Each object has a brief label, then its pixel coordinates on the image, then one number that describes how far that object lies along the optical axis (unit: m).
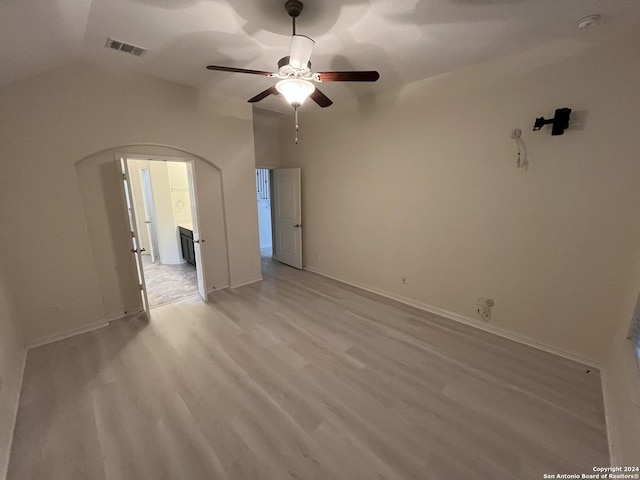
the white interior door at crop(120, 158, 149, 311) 3.12
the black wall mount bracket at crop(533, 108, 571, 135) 2.29
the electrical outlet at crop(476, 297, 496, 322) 3.01
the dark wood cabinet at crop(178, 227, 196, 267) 5.18
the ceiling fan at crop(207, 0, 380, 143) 1.76
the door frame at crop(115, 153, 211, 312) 3.14
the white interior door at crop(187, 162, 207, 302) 3.62
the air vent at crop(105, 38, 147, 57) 2.36
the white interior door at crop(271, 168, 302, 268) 5.10
